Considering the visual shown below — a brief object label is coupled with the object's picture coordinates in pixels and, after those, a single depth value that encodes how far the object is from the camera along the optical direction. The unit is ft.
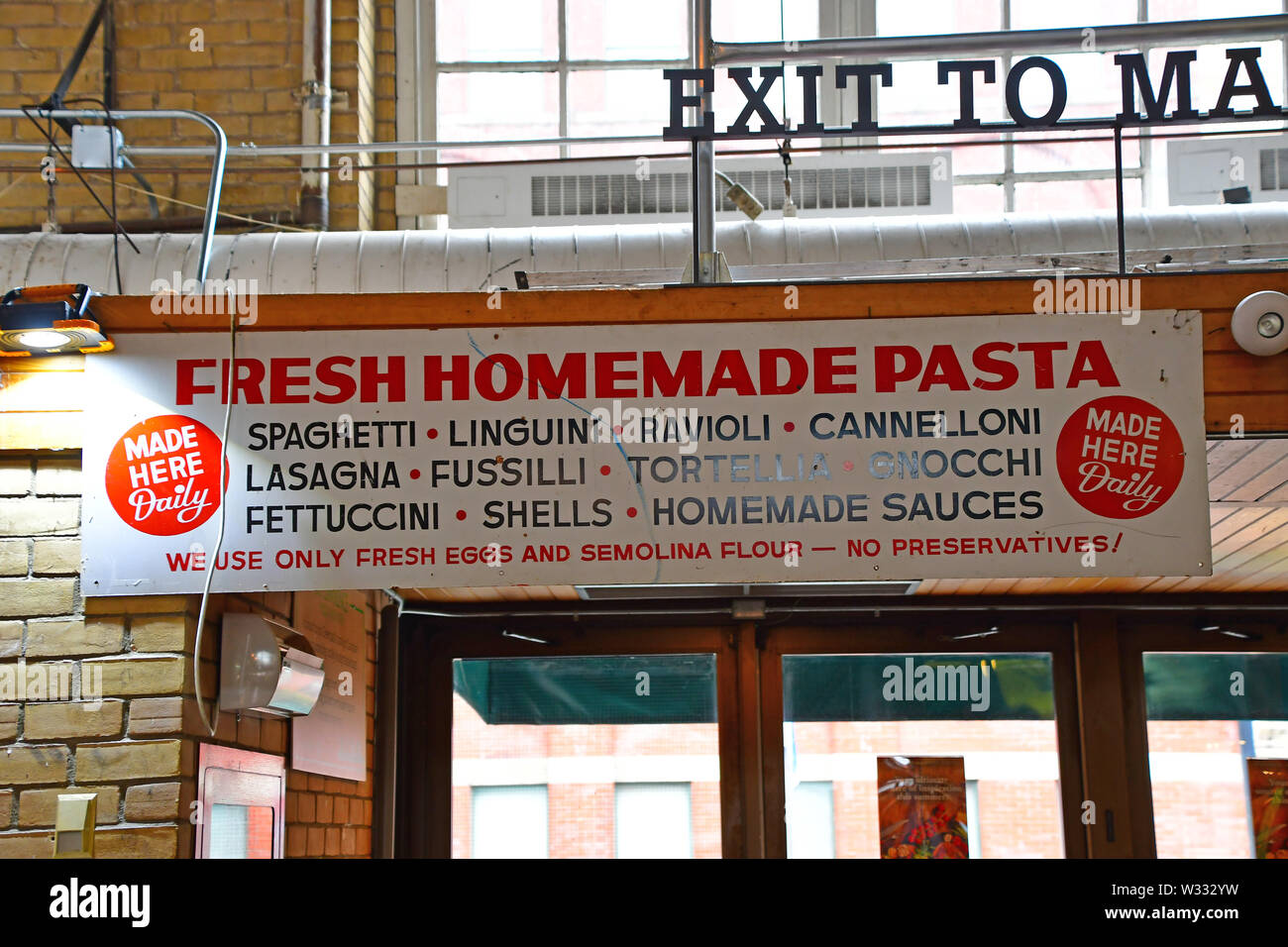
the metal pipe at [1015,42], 12.42
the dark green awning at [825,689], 19.36
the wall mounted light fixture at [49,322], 10.97
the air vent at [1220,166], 19.85
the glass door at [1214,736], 18.95
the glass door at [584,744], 19.06
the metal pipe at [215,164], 12.08
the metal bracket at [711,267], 12.17
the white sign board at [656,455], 11.22
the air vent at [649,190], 20.15
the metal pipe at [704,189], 12.17
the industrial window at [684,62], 21.39
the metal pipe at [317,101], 19.49
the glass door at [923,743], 18.84
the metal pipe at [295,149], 15.31
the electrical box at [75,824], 10.43
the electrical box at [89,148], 17.42
